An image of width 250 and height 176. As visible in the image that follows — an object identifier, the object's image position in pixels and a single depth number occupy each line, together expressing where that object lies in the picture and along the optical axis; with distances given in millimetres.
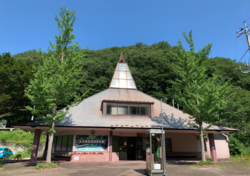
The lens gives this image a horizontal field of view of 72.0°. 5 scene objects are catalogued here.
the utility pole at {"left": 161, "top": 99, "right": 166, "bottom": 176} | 8655
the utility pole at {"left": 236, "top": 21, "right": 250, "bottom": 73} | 14055
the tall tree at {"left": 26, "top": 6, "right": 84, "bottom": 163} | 10914
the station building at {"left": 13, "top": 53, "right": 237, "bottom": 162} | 14859
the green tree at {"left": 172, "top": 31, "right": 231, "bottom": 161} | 12461
